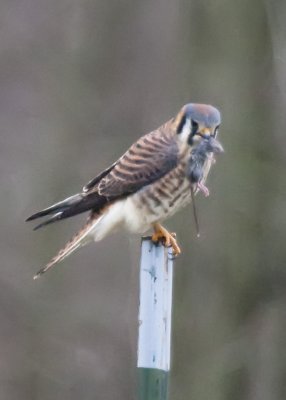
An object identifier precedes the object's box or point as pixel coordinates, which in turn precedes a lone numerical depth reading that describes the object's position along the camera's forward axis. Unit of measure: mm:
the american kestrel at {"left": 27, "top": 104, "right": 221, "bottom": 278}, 12484
